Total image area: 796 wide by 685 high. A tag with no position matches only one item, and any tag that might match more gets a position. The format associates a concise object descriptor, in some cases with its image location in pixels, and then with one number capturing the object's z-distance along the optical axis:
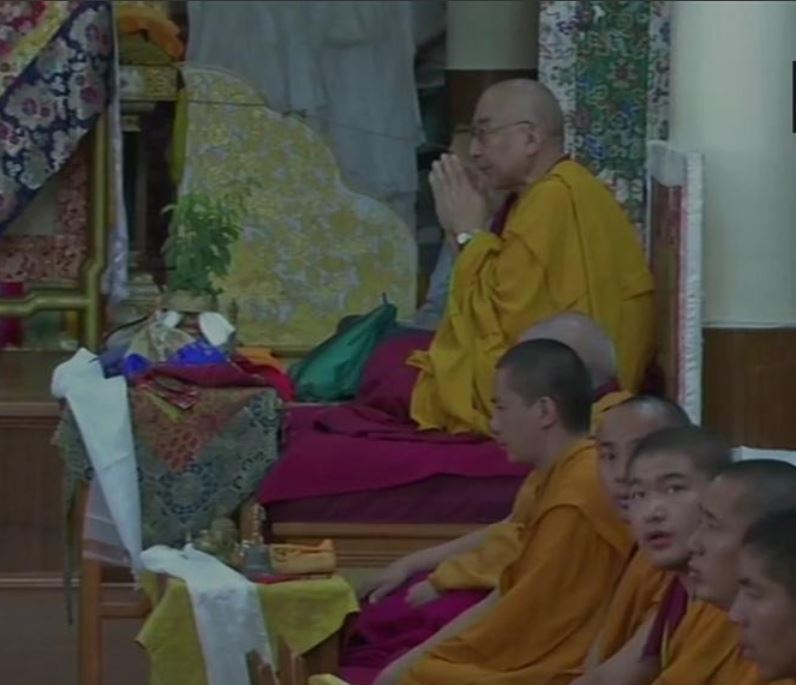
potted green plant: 9.96
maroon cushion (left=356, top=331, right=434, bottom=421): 10.14
